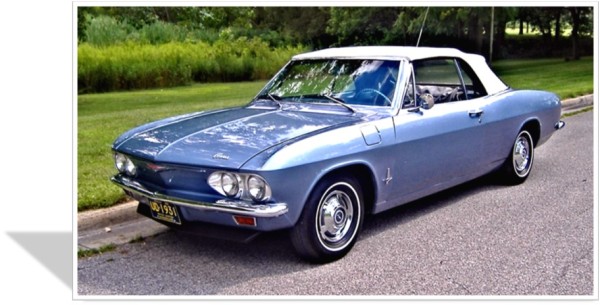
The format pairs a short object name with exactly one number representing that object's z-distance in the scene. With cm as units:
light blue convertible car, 390
